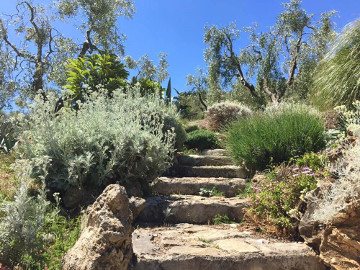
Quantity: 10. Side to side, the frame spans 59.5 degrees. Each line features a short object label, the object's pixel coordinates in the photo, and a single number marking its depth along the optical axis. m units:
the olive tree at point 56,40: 13.41
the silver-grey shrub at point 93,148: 3.79
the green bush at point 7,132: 6.77
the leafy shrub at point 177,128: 6.98
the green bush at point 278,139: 5.08
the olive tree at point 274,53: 16.77
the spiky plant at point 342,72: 6.40
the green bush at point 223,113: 10.69
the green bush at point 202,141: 8.35
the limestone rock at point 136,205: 3.30
